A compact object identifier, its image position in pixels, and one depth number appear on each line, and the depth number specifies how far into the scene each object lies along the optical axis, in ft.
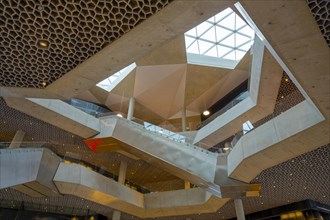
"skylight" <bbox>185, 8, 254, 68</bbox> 74.23
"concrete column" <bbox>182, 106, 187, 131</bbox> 76.70
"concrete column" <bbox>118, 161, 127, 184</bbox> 68.49
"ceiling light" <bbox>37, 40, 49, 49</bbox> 20.52
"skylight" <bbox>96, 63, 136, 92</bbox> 79.51
